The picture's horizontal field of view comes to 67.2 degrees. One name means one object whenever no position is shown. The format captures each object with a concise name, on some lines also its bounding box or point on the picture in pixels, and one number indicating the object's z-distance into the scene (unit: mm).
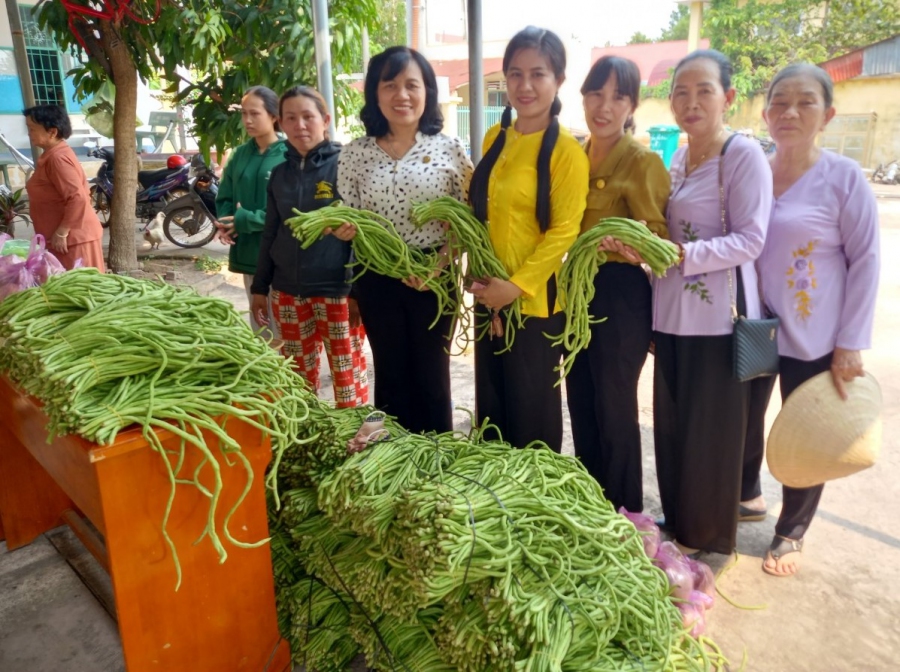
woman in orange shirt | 3975
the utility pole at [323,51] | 3025
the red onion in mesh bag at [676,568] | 1963
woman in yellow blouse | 2041
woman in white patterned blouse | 2299
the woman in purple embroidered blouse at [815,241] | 2000
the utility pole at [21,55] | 5109
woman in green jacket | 3152
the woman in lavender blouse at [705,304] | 1954
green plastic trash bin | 11336
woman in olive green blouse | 2066
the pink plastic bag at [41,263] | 2215
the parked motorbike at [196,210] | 7766
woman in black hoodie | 2770
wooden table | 1504
